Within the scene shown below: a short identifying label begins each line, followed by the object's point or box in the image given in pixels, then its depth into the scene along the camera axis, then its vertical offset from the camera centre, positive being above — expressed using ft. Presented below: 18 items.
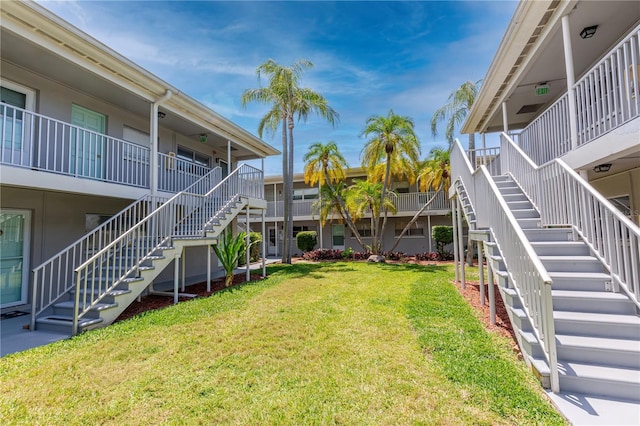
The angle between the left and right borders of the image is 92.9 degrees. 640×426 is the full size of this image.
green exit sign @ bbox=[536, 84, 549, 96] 25.62 +11.61
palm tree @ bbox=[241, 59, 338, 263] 49.90 +21.35
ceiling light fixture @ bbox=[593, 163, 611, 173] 17.77 +3.35
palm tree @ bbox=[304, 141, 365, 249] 58.95 +11.16
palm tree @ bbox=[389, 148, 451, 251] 53.98 +10.06
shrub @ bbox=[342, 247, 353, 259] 61.52 -5.01
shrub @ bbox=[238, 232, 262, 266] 59.20 -3.64
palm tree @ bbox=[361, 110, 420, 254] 50.47 +14.48
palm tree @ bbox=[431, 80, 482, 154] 52.33 +20.93
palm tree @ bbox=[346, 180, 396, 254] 55.11 +4.78
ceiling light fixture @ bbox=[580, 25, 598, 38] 18.52 +11.98
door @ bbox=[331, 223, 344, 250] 74.08 -1.56
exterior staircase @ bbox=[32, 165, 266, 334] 18.38 -1.35
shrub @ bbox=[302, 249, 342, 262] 61.52 -5.16
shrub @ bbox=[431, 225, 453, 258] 57.36 -1.59
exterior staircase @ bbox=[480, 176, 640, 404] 10.07 -3.78
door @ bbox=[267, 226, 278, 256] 78.40 -2.63
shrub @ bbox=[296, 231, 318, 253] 69.21 -2.43
